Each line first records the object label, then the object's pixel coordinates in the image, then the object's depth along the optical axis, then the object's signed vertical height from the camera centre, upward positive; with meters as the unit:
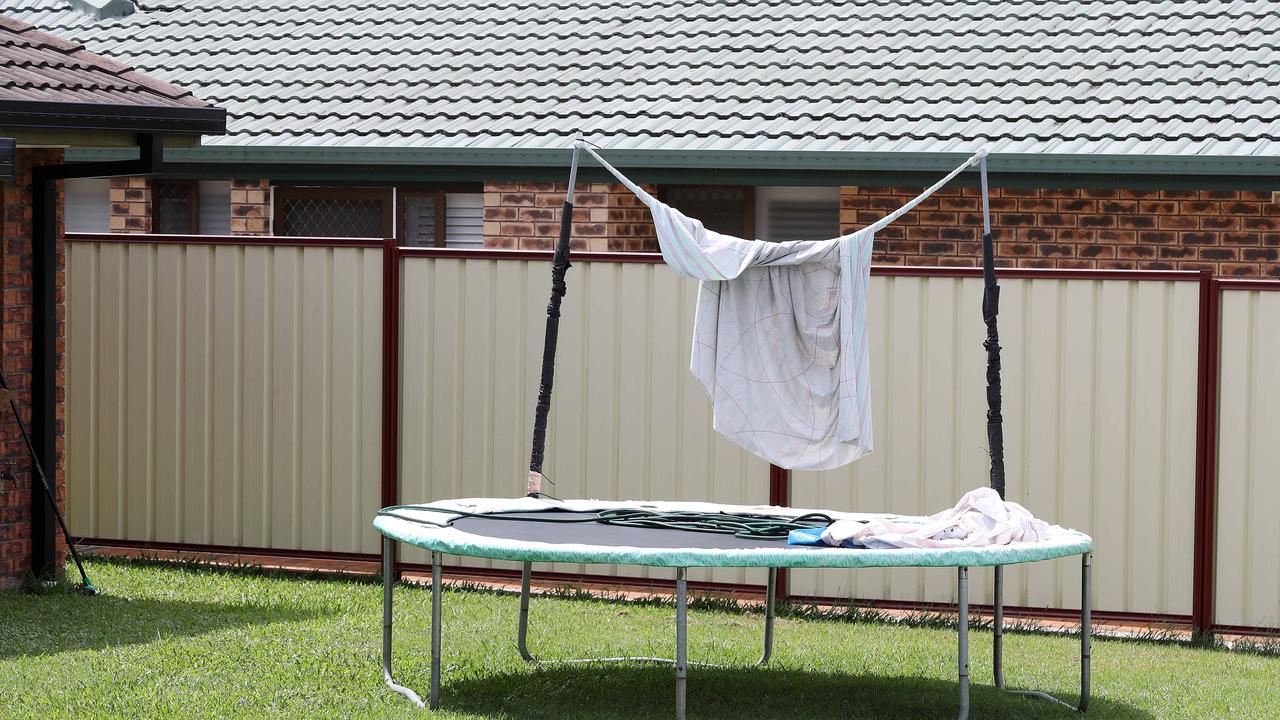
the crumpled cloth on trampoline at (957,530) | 12.31 -0.99
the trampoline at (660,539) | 11.80 -1.03
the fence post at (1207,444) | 16.31 -0.89
